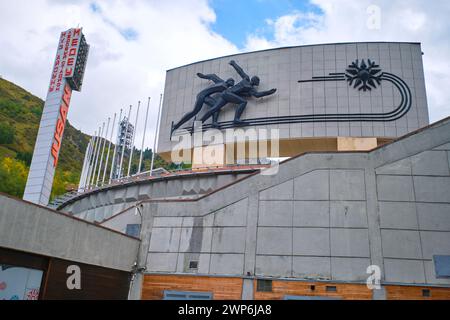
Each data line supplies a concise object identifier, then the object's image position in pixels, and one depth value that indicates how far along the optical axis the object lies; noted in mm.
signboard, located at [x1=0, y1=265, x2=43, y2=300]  13469
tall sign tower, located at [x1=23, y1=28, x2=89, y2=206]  39594
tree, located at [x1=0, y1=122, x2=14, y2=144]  108312
